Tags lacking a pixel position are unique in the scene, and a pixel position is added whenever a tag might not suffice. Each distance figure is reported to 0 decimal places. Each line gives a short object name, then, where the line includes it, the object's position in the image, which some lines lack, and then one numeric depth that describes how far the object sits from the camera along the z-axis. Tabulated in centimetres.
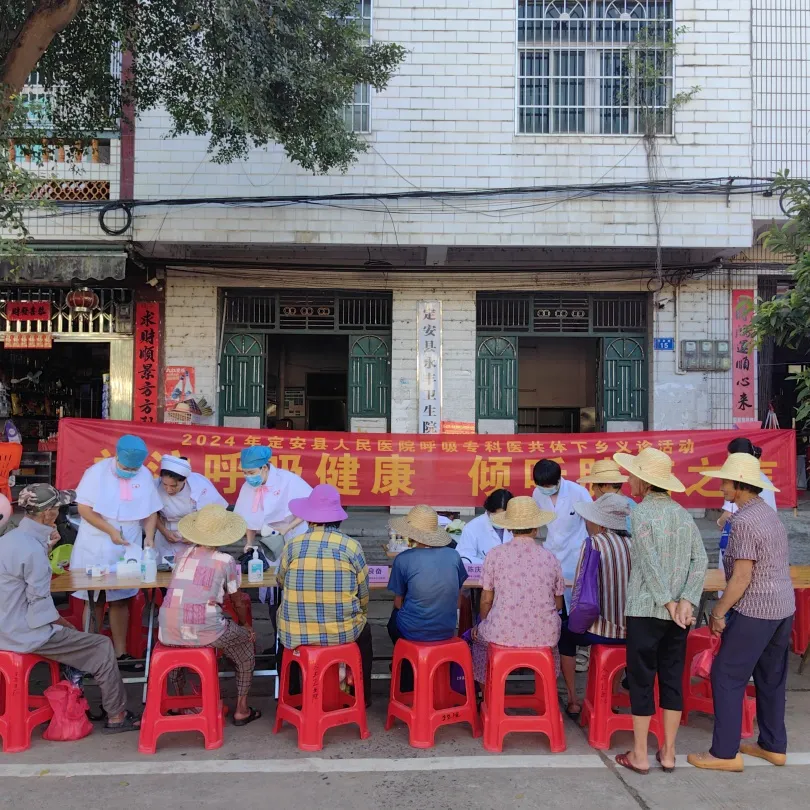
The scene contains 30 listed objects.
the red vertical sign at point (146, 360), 974
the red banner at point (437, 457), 802
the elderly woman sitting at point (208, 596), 437
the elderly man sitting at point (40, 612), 426
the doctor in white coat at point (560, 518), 580
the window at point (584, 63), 930
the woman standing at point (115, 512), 568
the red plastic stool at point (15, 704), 426
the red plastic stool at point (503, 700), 429
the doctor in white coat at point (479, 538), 575
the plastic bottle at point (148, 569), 510
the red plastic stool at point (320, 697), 430
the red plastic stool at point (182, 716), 429
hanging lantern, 948
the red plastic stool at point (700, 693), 454
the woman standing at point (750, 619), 399
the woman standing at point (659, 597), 392
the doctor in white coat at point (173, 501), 588
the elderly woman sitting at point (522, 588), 433
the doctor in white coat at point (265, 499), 620
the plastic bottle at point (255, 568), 519
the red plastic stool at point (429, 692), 434
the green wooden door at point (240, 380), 1011
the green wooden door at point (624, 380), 1018
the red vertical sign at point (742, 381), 974
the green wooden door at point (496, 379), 1010
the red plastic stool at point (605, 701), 435
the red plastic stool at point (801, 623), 596
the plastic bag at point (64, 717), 445
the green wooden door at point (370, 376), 1009
